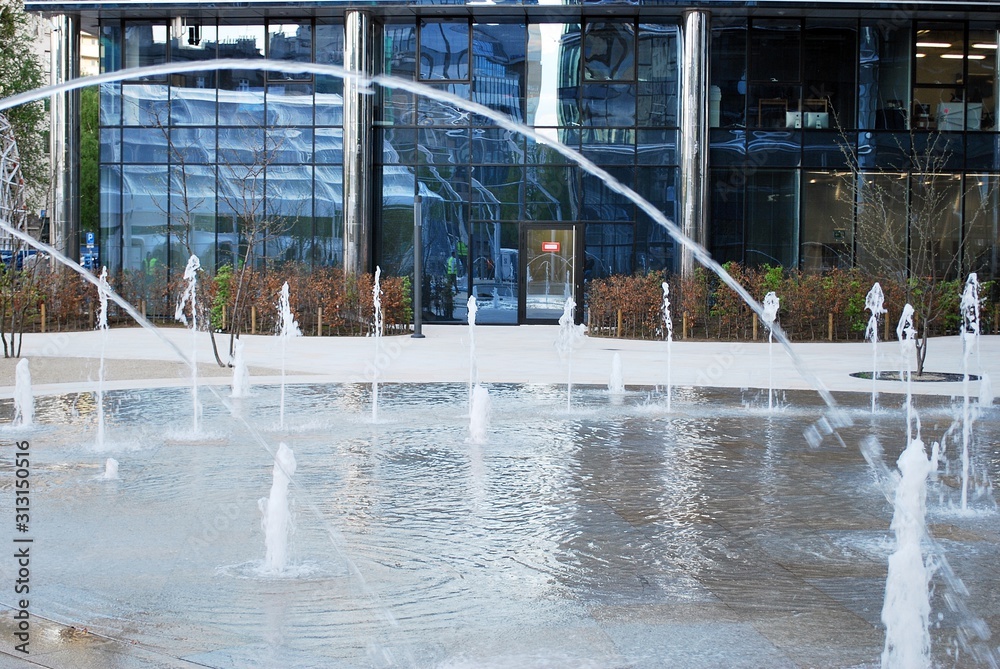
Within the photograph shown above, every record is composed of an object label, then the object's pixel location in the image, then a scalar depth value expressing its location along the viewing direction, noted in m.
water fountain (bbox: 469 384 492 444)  11.36
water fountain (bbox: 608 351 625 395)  15.73
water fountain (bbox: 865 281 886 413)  23.77
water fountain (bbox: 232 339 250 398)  14.89
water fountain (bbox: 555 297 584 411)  23.18
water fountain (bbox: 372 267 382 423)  24.09
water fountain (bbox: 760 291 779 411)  24.19
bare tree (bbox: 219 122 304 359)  30.72
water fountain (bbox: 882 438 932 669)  5.13
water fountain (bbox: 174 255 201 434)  28.16
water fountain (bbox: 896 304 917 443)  12.06
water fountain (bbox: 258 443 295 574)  6.57
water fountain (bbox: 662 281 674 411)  25.85
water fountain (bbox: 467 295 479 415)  16.48
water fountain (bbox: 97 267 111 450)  10.94
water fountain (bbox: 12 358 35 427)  11.95
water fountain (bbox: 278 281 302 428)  25.16
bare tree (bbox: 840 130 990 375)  30.08
